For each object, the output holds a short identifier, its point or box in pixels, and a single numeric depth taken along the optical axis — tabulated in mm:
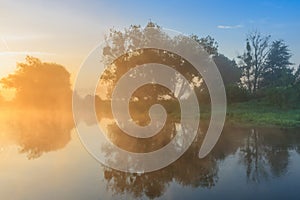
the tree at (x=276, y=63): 46556
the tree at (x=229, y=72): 47812
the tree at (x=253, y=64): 46438
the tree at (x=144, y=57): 34969
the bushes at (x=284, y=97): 30234
